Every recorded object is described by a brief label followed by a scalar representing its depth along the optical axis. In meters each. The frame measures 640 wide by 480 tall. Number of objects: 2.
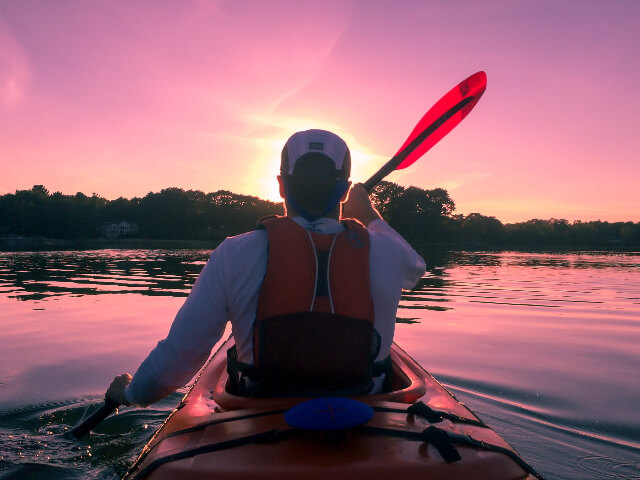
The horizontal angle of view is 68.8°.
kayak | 1.25
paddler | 1.73
